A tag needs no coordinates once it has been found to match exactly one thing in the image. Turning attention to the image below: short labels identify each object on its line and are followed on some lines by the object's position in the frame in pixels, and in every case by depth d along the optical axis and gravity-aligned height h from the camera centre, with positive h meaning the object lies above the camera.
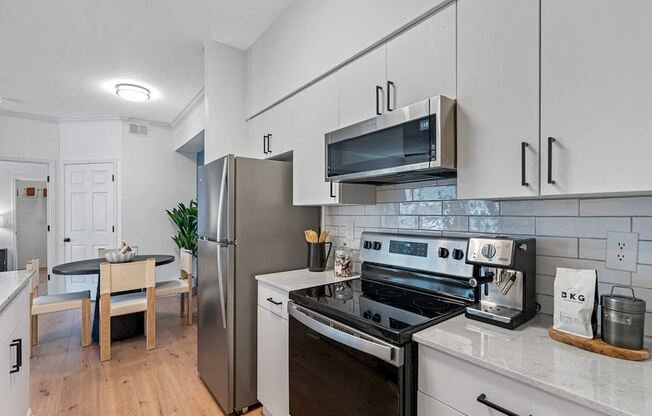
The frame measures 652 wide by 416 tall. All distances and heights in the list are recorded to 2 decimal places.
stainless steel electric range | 1.13 -0.46
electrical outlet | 1.10 -0.15
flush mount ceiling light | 3.74 +1.33
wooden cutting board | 0.92 -0.41
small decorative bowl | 3.27 -0.53
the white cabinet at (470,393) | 0.82 -0.53
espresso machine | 1.16 -0.28
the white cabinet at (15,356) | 1.42 -0.74
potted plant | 5.15 -0.33
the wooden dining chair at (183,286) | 3.63 -0.92
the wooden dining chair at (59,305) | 3.02 -0.95
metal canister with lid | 0.94 -0.34
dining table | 3.21 -1.22
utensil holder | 2.19 -0.34
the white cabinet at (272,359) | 1.80 -0.90
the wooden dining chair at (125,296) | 2.93 -0.87
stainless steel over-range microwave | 1.26 +0.27
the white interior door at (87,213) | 5.05 -0.13
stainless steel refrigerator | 2.07 -0.31
